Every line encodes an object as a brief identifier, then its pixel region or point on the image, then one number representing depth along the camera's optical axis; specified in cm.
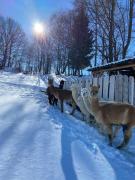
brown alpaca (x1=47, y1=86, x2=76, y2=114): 473
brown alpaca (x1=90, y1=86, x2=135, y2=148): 296
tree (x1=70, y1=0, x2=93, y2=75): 1466
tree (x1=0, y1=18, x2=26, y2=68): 3011
